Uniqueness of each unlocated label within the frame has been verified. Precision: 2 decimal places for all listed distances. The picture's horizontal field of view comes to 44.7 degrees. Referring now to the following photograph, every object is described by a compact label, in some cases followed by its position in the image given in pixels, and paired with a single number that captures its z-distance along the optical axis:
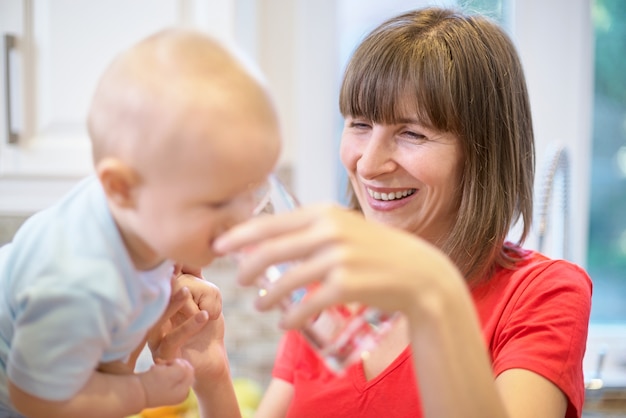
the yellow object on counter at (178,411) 1.67
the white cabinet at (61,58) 1.72
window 2.17
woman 1.09
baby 0.63
